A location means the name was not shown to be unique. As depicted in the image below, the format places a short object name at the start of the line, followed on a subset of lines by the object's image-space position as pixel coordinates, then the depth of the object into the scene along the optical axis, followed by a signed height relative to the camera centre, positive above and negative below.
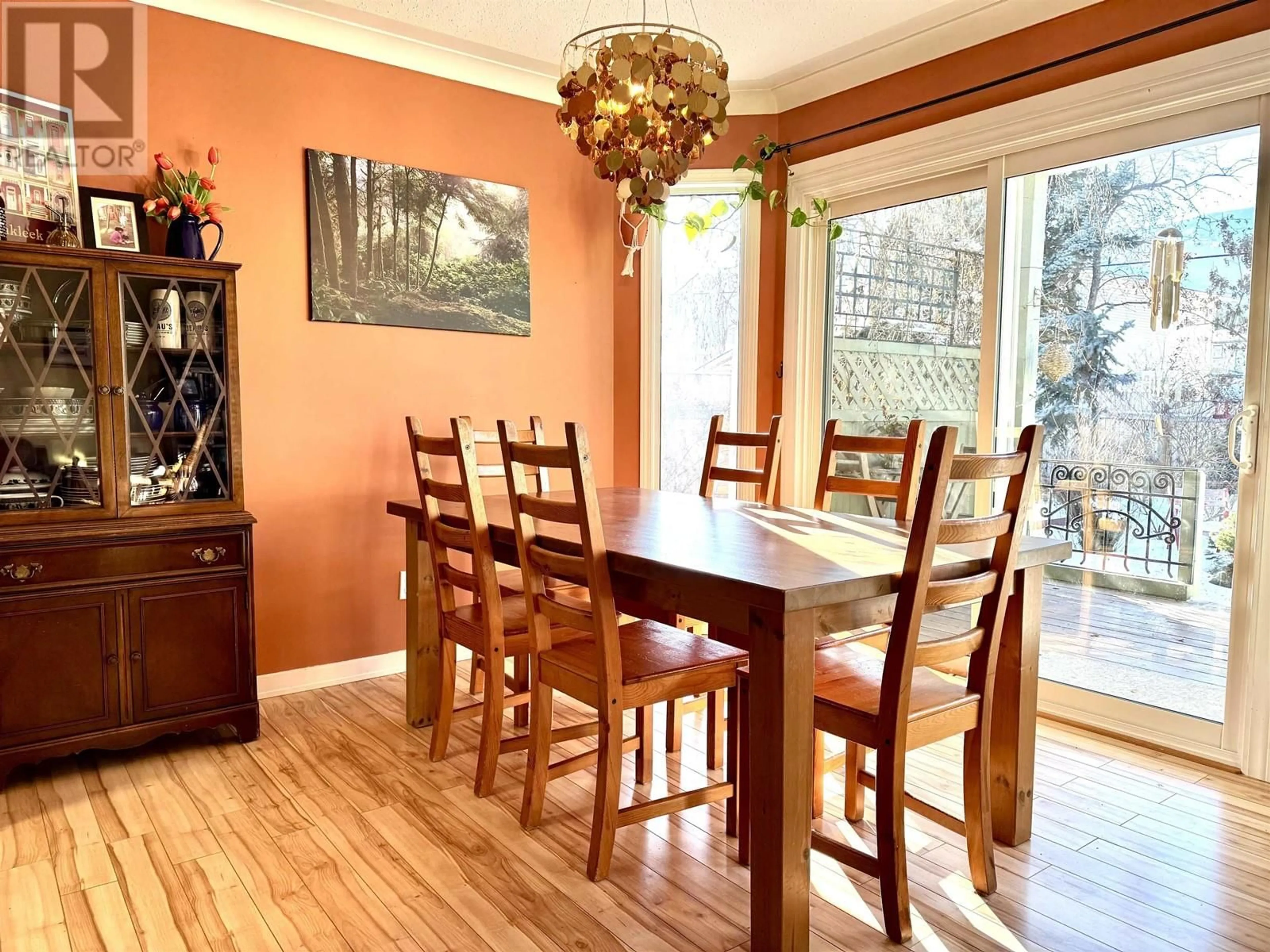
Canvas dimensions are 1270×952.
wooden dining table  1.65 -0.44
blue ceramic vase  2.88 +0.55
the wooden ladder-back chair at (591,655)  1.99 -0.65
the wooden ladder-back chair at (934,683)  1.73 -0.64
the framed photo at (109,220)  2.83 +0.61
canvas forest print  3.41 +0.67
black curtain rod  2.68 +1.27
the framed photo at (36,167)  2.64 +0.75
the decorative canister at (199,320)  2.84 +0.27
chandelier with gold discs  2.18 +0.81
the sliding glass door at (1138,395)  2.73 +0.06
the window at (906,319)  3.48 +0.40
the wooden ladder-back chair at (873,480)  2.63 -0.21
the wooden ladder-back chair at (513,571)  2.92 -0.65
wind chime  2.82 +0.46
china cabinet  2.55 -0.36
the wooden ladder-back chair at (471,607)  2.47 -0.66
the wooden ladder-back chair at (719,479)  2.67 -0.28
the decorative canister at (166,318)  2.79 +0.27
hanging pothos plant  3.98 +0.98
